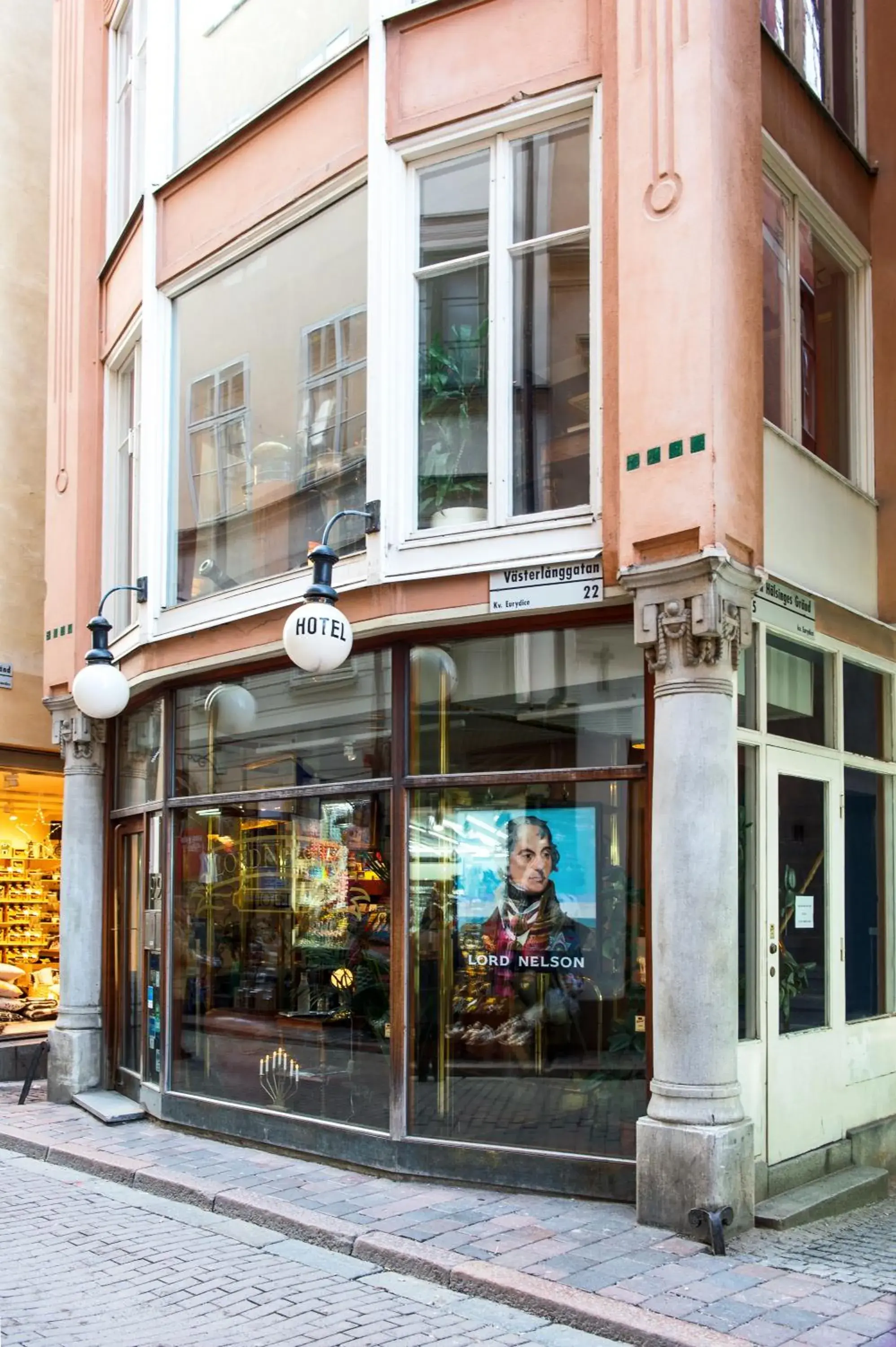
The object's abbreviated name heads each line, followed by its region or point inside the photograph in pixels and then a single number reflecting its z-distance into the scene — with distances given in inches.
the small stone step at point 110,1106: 448.1
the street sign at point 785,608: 337.4
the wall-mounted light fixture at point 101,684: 422.0
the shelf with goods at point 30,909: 728.3
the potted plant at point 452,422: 365.7
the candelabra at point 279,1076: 397.1
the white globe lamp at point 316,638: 328.5
